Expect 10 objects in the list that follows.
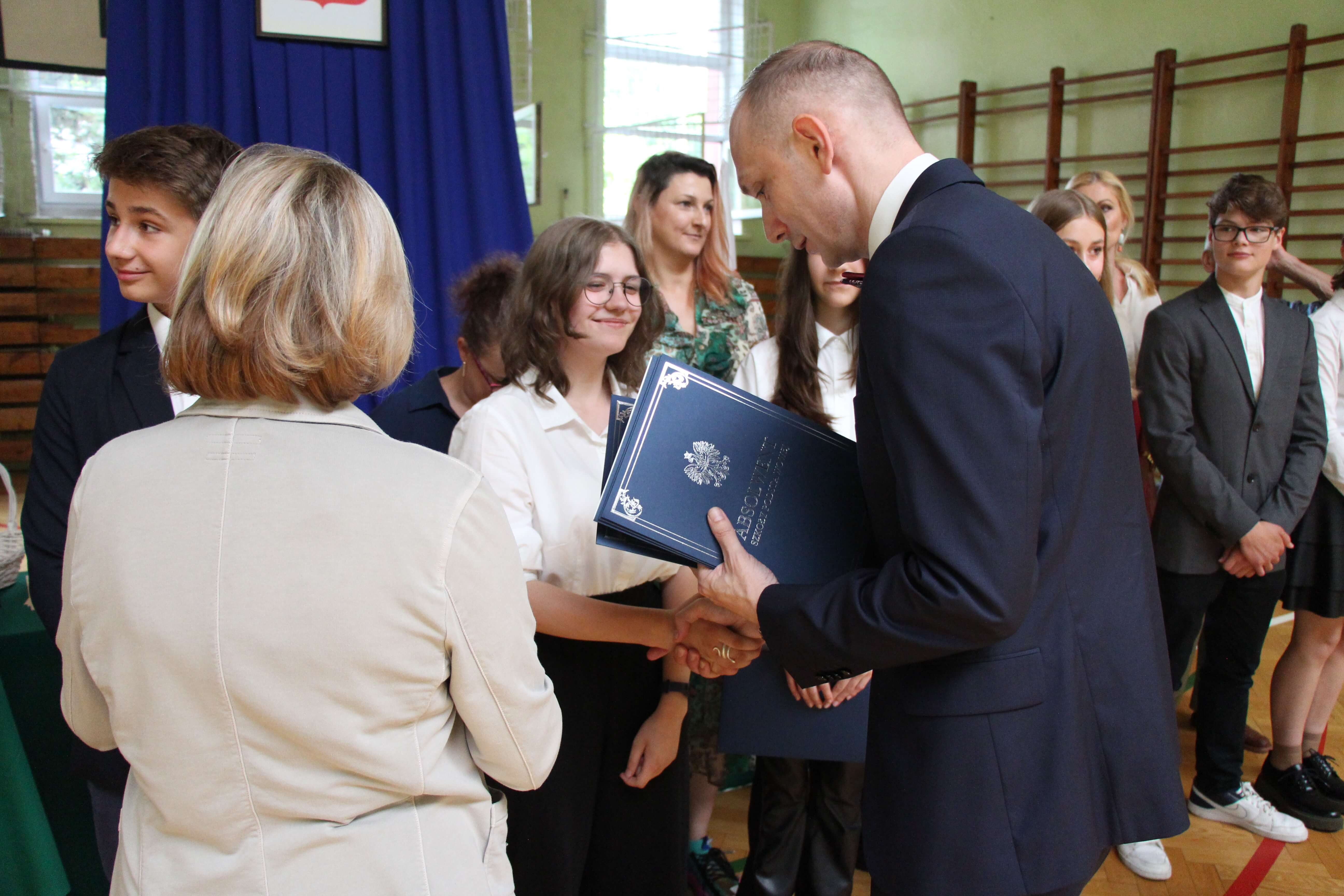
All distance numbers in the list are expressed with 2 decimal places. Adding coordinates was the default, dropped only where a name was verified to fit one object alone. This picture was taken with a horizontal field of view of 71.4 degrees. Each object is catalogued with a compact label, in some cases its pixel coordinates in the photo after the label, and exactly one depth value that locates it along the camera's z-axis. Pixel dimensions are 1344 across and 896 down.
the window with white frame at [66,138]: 7.45
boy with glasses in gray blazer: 2.64
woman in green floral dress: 2.74
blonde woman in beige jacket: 0.83
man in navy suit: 0.97
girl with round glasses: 1.56
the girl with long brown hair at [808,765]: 2.11
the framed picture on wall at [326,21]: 2.38
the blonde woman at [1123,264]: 3.33
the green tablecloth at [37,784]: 1.76
